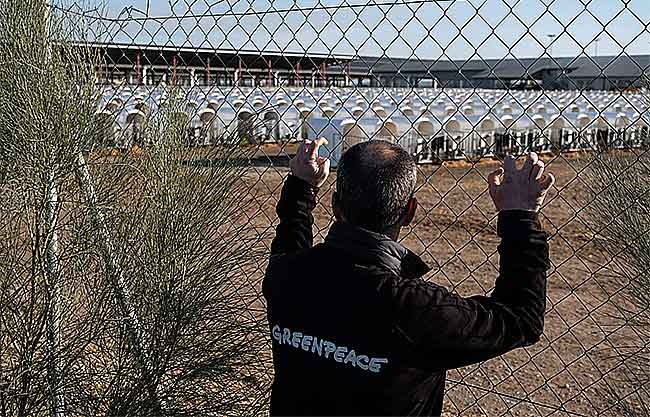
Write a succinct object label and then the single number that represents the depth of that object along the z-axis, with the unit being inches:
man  61.7
